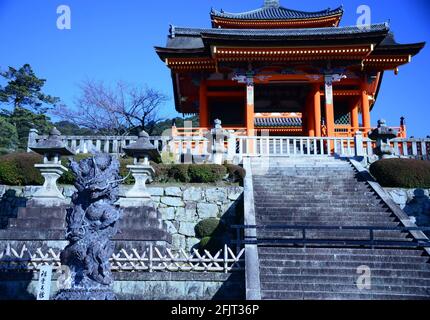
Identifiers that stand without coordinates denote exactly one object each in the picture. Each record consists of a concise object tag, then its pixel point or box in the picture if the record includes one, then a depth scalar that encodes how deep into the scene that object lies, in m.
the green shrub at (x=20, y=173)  11.85
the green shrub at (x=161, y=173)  12.31
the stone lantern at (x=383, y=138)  12.65
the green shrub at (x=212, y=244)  10.11
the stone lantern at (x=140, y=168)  10.12
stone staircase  7.00
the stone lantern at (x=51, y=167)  10.15
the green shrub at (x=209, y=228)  10.66
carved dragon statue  5.16
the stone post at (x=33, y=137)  12.75
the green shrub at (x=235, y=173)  12.02
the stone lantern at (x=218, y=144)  13.09
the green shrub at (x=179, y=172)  12.12
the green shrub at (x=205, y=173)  12.01
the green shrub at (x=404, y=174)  11.55
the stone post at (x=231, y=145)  13.84
